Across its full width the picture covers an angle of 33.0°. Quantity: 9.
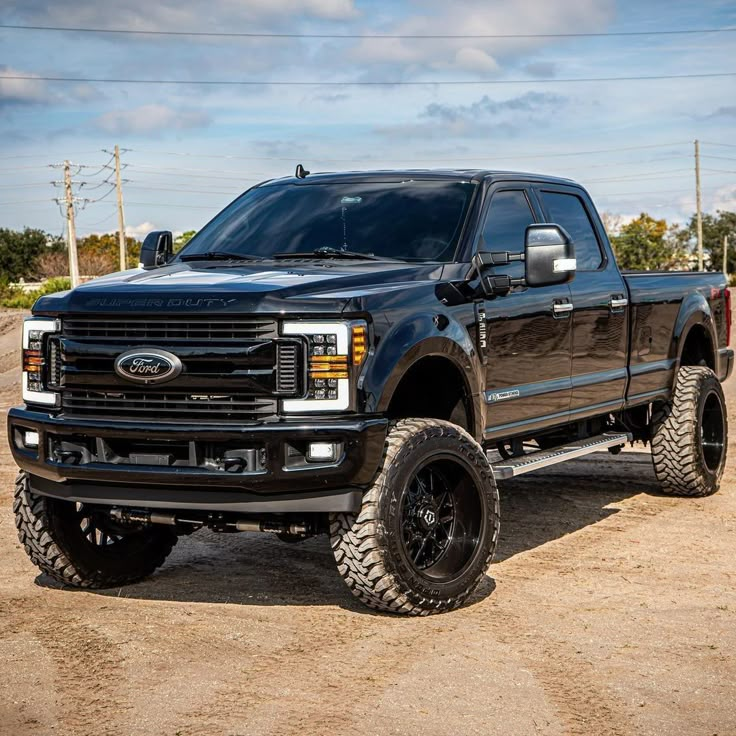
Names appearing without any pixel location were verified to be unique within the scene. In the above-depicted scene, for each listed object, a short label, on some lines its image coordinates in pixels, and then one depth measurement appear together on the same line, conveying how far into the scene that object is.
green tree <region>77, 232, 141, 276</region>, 72.56
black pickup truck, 5.23
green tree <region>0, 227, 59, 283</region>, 86.39
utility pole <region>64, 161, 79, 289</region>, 53.24
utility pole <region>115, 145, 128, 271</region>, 57.66
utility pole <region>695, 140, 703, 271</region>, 62.87
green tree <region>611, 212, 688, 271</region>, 87.19
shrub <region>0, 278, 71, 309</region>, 40.19
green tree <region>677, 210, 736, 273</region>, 90.56
